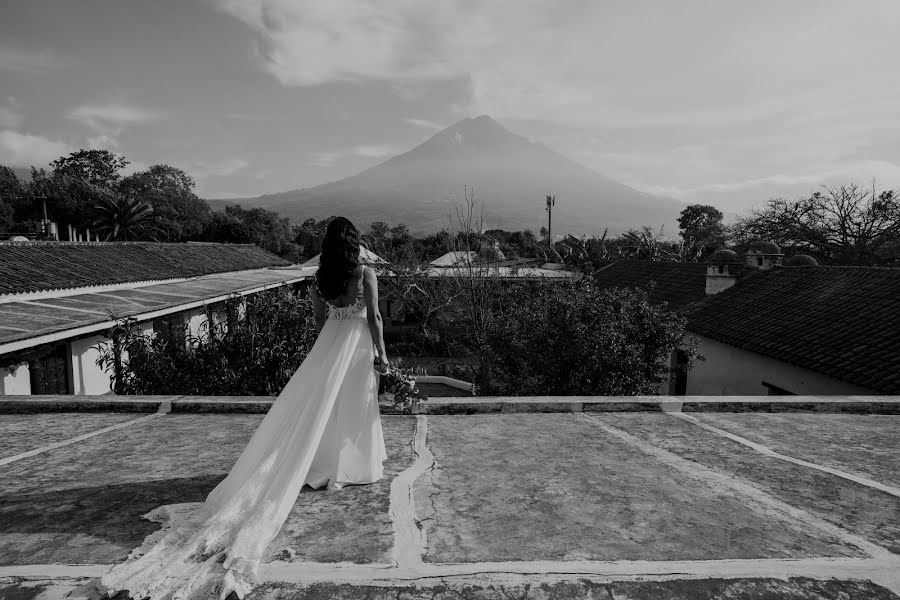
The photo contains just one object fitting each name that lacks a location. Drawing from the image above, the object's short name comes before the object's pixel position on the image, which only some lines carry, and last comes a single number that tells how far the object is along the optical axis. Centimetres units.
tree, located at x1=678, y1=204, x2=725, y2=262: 3754
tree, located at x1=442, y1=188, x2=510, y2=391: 1567
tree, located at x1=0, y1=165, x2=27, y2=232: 4094
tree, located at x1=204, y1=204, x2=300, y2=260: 4766
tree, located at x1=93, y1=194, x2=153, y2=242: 4075
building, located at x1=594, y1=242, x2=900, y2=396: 1051
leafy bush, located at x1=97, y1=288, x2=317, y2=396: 782
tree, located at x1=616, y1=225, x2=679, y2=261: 3634
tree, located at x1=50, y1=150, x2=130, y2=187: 5784
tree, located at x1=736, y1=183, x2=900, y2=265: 2923
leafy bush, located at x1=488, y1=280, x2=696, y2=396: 1016
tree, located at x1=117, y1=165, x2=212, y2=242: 4688
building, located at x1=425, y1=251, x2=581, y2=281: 2280
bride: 246
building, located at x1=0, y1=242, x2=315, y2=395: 894
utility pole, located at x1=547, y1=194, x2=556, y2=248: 4623
